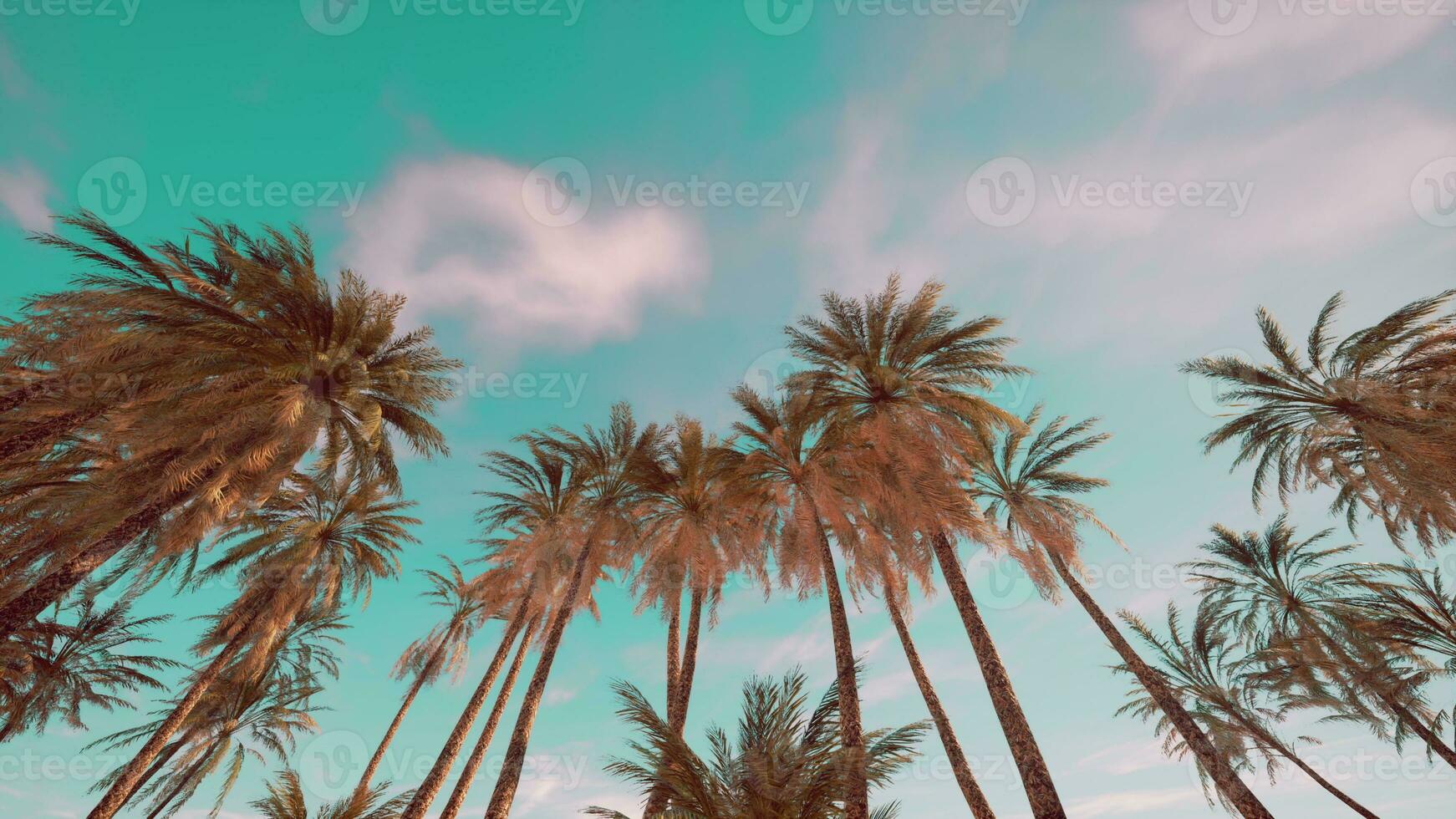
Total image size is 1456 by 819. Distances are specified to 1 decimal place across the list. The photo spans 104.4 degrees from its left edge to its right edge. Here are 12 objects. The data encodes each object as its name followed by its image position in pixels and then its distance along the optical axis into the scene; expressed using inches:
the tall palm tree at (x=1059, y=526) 542.6
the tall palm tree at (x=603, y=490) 716.7
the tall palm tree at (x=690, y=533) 689.0
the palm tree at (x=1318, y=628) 722.8
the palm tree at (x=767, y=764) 342.0
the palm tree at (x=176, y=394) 448.8
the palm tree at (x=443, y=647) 903.7
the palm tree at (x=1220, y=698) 808.3
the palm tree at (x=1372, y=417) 569.6
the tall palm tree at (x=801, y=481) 625.3
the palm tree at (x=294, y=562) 716.7
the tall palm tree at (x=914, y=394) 563.5
